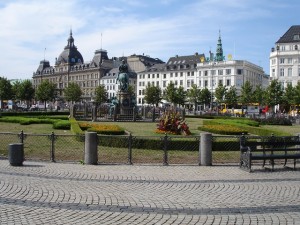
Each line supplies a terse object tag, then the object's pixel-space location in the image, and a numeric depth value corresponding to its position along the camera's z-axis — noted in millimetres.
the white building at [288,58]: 86688
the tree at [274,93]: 71125
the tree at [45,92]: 93250
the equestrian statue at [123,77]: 43781
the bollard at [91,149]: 14282
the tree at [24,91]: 89481
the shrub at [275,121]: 43594
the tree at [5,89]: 87800
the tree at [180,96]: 88950
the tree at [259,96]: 75250
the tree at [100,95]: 105875
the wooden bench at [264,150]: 13430
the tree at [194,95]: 90750
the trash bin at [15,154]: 13547
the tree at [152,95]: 95000
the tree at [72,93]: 105875
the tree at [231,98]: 80250
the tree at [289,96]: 69594
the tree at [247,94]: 77388
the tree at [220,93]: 83856
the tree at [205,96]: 90625
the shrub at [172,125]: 23281
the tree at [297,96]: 66188
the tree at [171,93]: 88438
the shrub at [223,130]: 24453
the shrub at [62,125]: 30291
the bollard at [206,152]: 14609
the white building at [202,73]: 97875
